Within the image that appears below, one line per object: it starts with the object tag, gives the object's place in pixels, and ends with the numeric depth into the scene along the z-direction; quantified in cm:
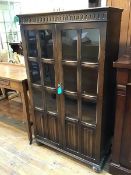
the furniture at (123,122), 133
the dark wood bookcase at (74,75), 134
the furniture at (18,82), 193
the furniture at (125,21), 169
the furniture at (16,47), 358
